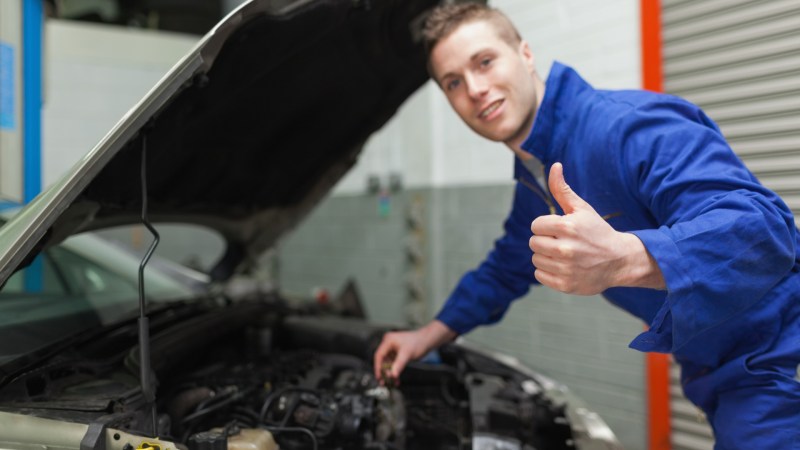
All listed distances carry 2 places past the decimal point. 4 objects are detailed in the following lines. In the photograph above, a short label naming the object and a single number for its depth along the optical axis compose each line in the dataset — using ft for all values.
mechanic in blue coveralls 2.83
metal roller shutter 7.14
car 3.60
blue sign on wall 7.35
